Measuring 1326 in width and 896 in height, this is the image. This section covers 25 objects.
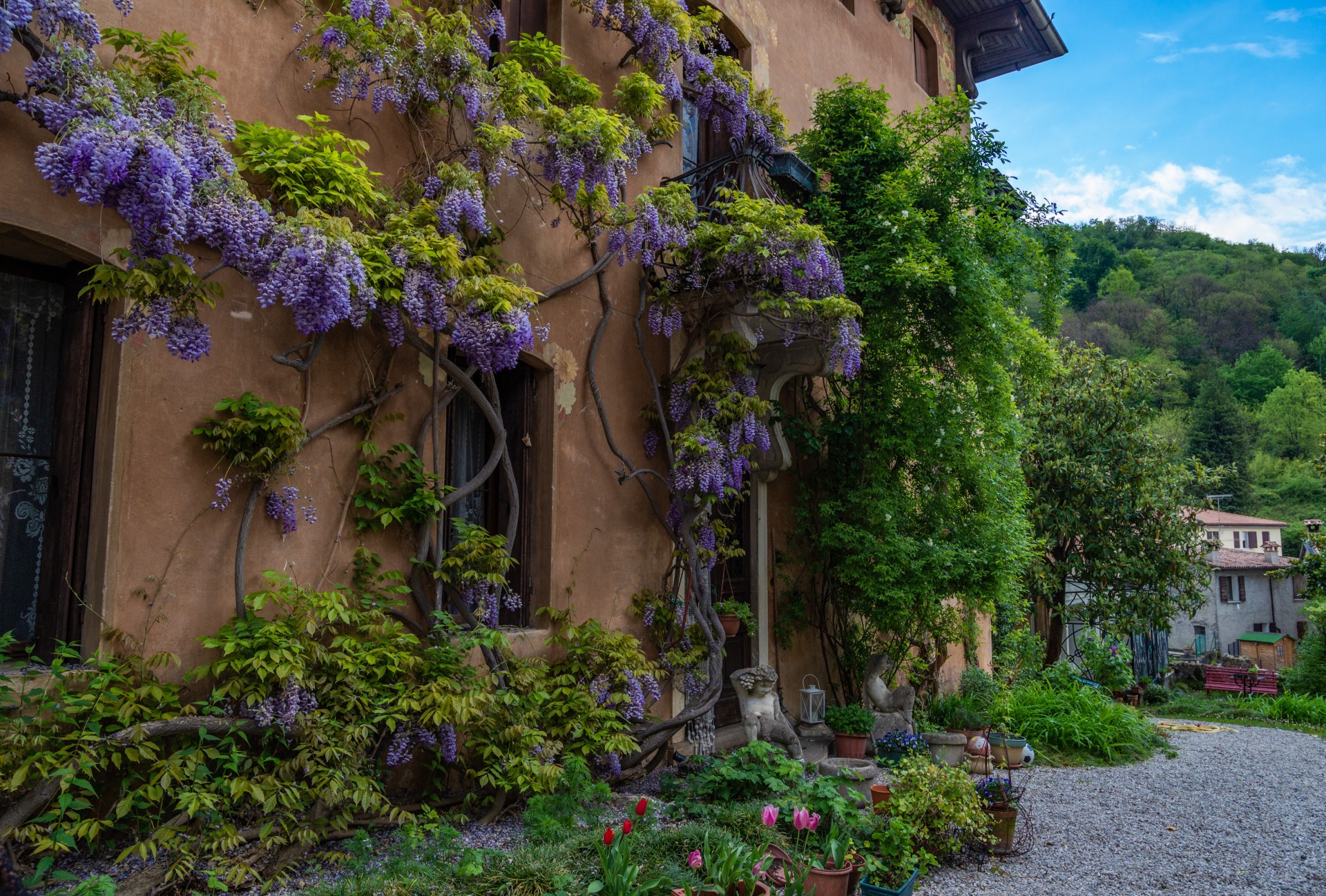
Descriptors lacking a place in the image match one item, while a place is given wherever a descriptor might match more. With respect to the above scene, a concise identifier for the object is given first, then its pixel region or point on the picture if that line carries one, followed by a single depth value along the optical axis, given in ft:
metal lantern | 23.15
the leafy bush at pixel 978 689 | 27.02
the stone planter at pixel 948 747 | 24.11
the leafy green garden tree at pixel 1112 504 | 47.80
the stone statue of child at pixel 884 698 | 25.07
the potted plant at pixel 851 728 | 22.93
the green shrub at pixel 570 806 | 13.26
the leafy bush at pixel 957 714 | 26.32
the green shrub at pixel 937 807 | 15.10
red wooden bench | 52.90
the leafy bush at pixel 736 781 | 15.84
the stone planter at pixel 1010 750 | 24.82
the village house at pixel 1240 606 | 94.84
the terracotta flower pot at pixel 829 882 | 12.19
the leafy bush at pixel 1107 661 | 45.75
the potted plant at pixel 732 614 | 21.81
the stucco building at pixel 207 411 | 11.98
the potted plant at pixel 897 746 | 22.21
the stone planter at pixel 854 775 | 15.98
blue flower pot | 12.41
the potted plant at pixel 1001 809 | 16.48
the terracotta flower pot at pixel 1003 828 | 16.47
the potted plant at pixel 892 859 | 12.89
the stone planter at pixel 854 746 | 22.90
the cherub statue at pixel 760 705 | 21.13
